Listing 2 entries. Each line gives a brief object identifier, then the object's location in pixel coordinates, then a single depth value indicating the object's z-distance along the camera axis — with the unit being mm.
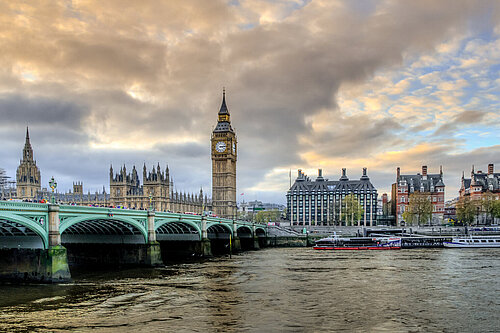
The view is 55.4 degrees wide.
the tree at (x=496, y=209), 112688
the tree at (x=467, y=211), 120062
